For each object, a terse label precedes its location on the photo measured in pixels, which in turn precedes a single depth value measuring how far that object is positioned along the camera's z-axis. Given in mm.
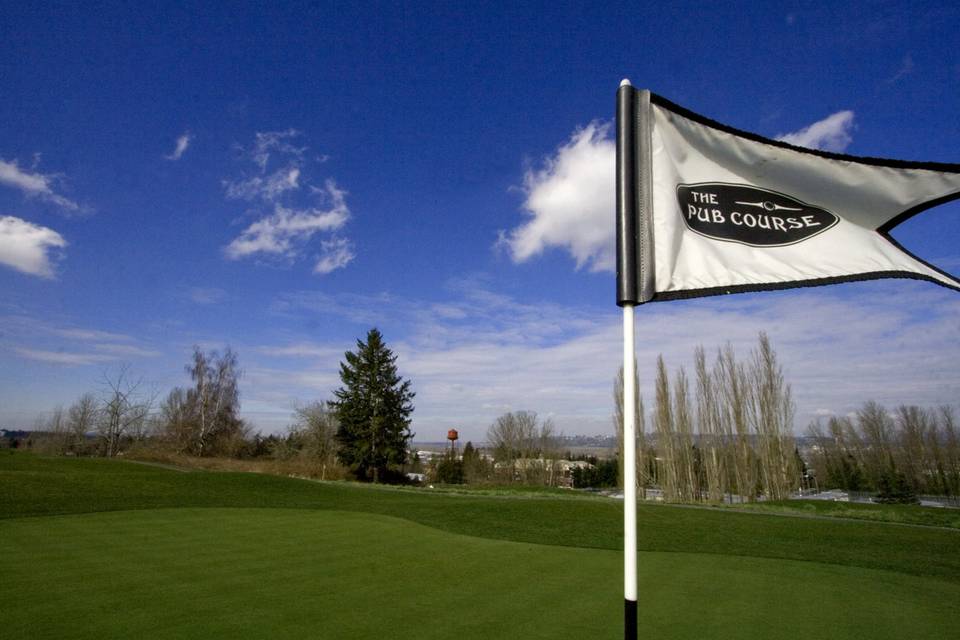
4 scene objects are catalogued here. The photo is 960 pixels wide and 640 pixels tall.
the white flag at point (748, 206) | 2475
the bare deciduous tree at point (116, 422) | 42219
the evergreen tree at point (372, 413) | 37031
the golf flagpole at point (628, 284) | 2031
